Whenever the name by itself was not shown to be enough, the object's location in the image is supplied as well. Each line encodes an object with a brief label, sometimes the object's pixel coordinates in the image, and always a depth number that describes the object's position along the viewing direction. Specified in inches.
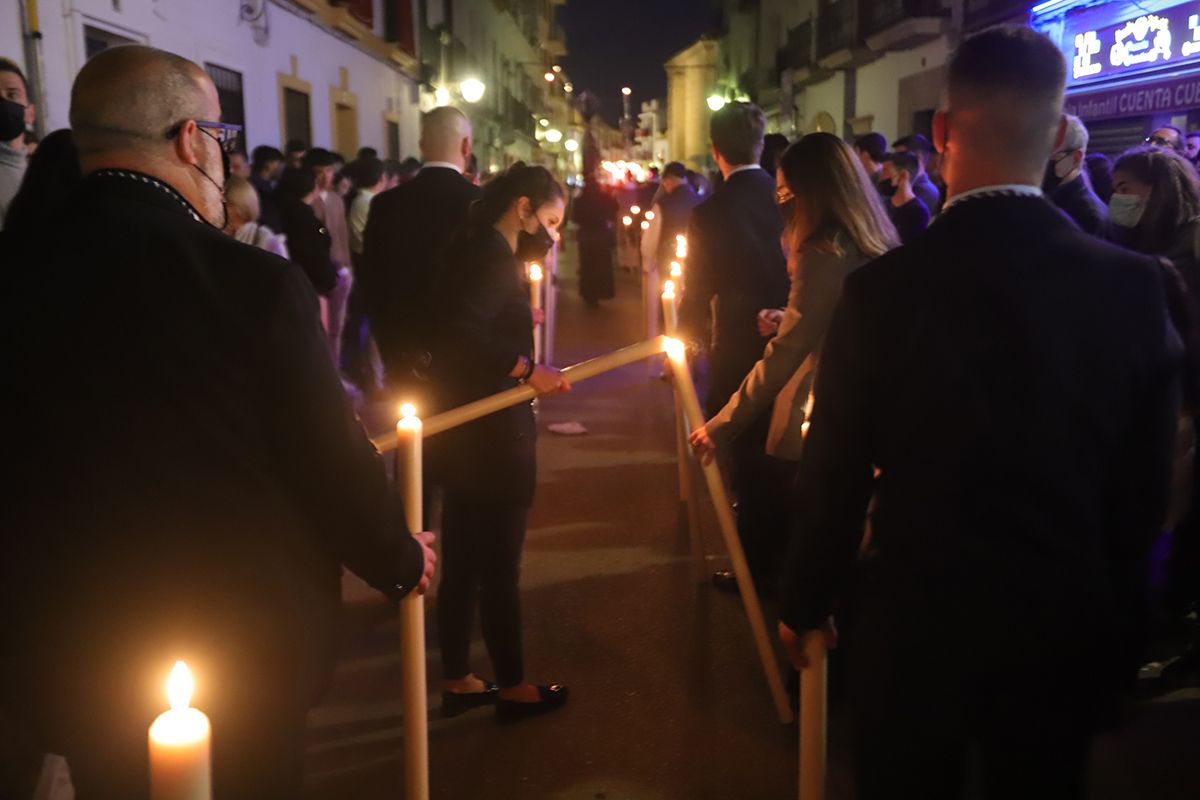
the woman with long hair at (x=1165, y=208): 168.6
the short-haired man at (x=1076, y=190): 180.5
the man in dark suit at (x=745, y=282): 181.8
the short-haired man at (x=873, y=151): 331.1
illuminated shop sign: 423.8
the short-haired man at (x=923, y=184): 298.2
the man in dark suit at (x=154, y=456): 67.6
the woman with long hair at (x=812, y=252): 133.2
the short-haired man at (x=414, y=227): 200.4
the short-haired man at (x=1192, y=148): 262.6
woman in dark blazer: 133.0
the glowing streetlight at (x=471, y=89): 931.3
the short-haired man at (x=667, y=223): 389.4
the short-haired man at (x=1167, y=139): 249.4
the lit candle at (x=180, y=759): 36.3
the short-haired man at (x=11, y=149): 168.1
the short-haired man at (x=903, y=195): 269.3
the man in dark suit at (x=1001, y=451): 67.7
